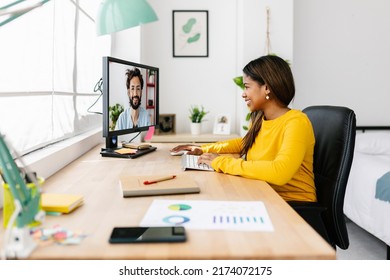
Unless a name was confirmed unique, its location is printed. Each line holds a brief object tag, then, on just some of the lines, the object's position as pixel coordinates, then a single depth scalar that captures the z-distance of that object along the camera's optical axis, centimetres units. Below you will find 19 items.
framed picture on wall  356
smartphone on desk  87
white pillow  321
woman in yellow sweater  146
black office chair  150
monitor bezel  178
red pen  133
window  152
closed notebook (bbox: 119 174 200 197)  124
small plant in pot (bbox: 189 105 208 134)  341
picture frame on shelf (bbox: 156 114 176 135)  343
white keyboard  164
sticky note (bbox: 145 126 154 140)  236
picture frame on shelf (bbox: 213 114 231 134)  347
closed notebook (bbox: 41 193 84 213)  106
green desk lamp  80
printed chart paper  96
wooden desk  82
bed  243
